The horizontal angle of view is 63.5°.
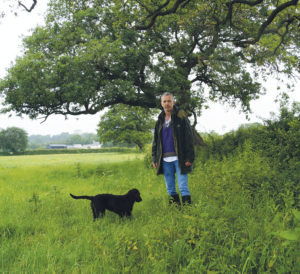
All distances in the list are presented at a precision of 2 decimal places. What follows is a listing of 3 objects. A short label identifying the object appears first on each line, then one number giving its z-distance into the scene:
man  5.26
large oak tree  12.31
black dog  5.10
